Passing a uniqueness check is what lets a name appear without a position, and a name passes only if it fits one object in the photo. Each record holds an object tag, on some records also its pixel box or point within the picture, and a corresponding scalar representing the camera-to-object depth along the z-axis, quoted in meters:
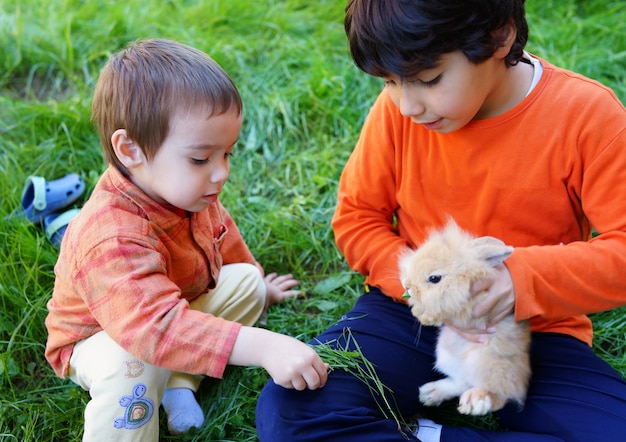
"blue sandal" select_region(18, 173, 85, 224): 1.18
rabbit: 0.86
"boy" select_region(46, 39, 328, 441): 0.87
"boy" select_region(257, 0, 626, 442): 0.86
